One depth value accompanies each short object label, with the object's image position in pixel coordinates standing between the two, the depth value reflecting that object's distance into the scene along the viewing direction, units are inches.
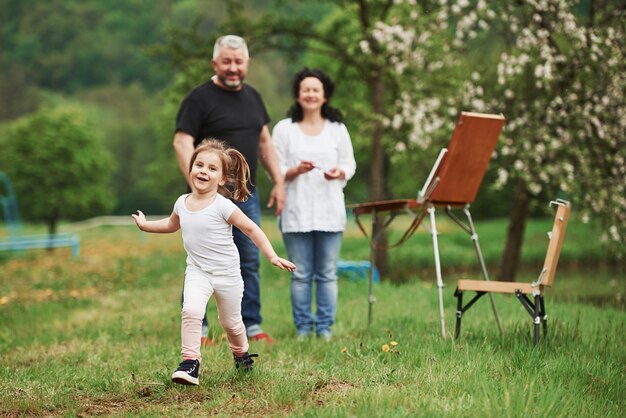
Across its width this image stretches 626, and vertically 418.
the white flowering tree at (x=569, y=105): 406.6
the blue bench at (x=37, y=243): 750.9
